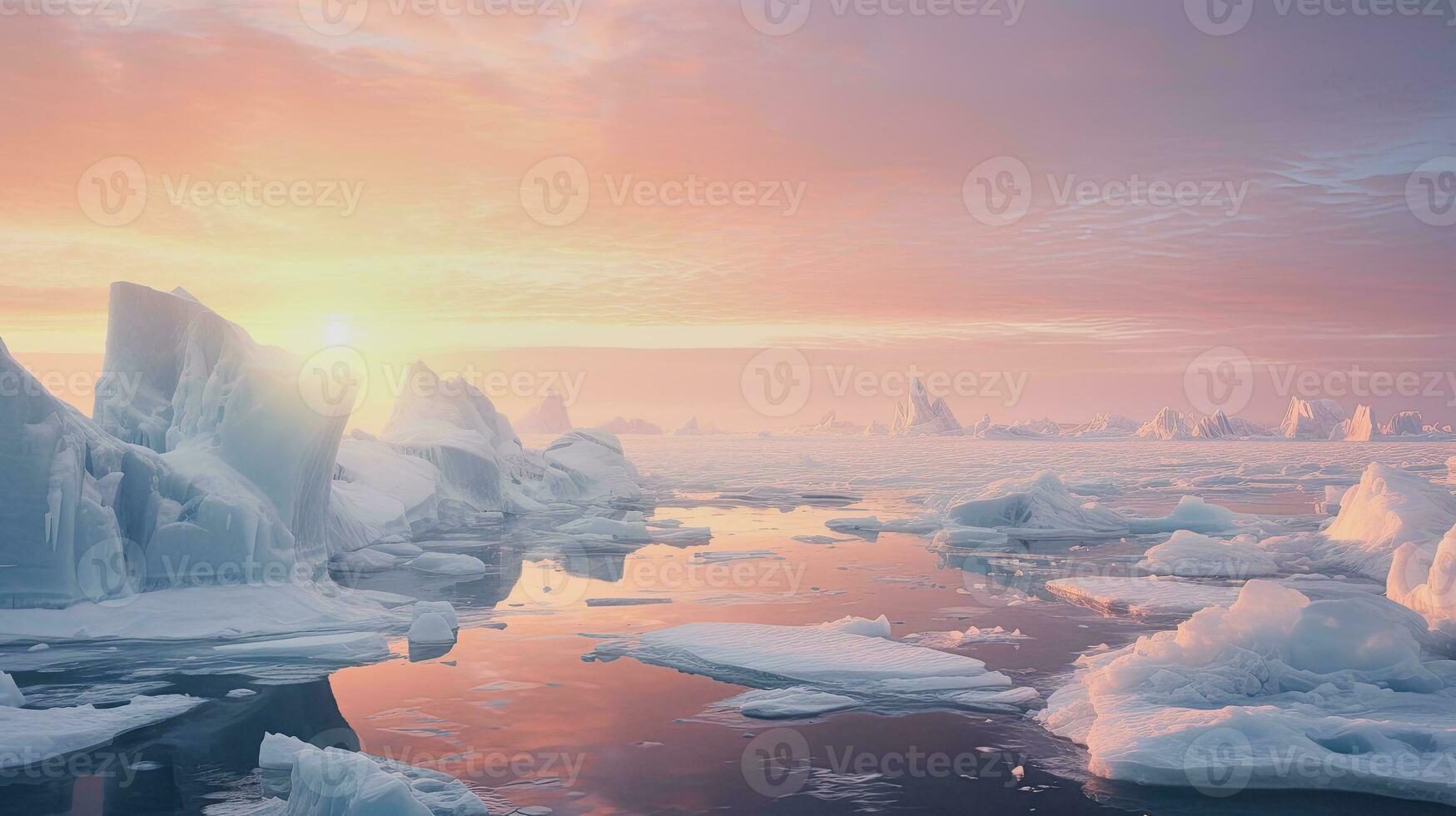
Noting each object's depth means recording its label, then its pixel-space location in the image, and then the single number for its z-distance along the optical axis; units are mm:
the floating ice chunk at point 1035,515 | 25922
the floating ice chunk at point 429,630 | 12922
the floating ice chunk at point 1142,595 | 15289
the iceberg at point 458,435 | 30625
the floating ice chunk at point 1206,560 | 18953
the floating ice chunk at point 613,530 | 24875
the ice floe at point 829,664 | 10414
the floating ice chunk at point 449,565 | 19375
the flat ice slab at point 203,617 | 12828
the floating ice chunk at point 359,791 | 6727
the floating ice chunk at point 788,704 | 9812
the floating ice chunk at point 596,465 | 39094
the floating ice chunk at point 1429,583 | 12211
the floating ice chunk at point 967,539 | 23750
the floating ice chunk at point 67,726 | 8516
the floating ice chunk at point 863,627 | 12812
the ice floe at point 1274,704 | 7941
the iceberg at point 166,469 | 13375
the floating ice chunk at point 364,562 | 19516
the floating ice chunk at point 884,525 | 26656
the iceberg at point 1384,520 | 17812
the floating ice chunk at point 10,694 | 9305
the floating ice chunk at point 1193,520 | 24953
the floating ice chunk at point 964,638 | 12695
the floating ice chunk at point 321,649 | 12086
